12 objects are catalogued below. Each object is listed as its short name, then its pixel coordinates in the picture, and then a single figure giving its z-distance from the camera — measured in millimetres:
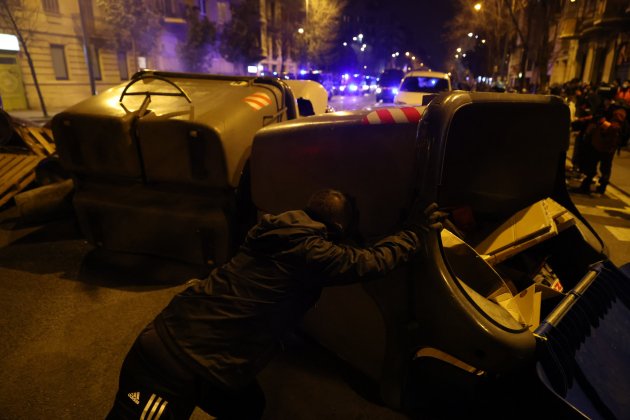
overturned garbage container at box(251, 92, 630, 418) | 2107
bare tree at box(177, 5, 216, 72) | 30297
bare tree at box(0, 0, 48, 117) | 18531
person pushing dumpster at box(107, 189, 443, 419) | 1830
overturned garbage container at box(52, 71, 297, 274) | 3830
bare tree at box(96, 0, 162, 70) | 23562
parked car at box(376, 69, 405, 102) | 26738
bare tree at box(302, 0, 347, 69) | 43375
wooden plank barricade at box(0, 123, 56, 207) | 6355
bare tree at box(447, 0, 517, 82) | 30541
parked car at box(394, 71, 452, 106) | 14641
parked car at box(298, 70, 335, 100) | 30753
